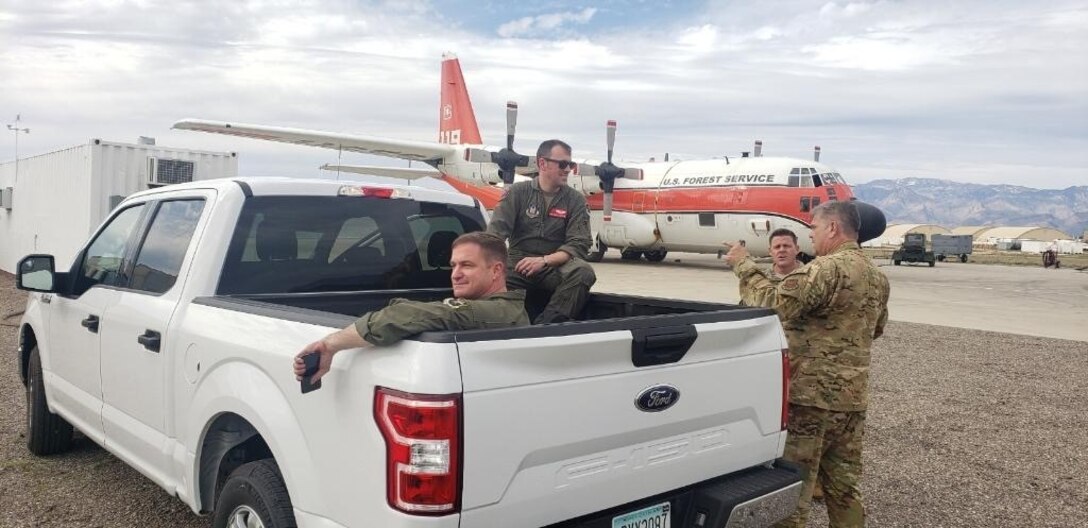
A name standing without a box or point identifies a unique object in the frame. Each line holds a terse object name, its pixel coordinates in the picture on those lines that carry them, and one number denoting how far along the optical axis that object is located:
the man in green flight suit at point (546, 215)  4.57
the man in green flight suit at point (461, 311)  2.16
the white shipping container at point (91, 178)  12.36
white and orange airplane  22.44
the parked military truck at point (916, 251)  38.38
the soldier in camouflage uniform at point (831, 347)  3.62
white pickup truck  2.12
